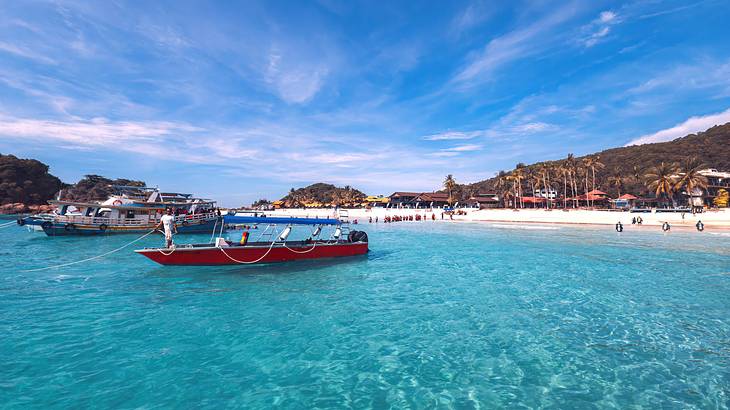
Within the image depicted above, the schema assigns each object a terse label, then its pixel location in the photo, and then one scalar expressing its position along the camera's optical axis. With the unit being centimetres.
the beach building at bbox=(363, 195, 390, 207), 10956
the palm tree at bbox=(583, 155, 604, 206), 7751
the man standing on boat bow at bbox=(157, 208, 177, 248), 1616
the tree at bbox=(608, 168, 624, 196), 7694
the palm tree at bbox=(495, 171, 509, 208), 9251
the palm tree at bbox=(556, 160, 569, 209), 7723
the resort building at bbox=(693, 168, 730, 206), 6706
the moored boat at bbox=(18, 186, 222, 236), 3603
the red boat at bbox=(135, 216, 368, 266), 1641
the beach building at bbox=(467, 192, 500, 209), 9492
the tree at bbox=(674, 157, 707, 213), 5344
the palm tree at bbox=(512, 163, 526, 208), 8406
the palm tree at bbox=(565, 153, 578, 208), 7819
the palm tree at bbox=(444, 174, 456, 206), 9806
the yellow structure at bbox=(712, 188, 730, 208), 6000
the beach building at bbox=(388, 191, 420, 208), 10362
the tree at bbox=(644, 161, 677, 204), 5923
